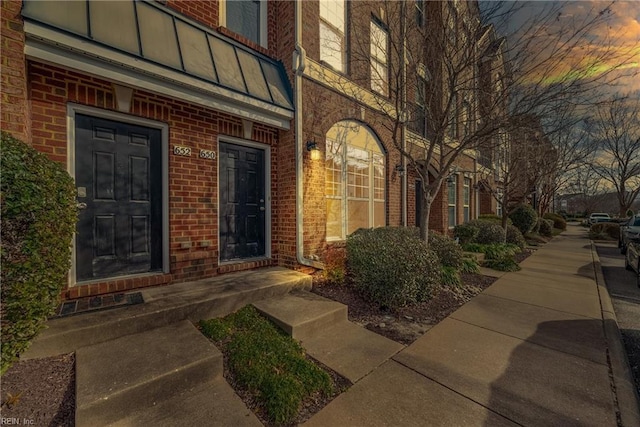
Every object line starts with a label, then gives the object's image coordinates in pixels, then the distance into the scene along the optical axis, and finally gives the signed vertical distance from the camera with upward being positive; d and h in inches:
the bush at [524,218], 548.1 -12.9
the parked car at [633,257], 255.6 -47.9
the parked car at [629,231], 377.4 -29.4
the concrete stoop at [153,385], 76.4 -51.6
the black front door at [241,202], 186.2 +8.6
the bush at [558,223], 905.5 -38.2
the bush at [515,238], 420.2 -40.9
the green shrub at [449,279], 202.8 -50.1
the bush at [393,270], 160.1 -35.8
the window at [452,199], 444.5 +22.3
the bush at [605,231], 654.5 -50.7
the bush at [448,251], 232.2 -33.8
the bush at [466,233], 378.6 -29.3
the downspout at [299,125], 195.5 +64.7
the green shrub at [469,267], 251.4 -51.1
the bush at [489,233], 380.2 -30.2
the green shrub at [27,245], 71.8 -8.4
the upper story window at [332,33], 231.8 +159.0
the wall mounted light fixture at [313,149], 205.1 +48.8
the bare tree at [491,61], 177.0 +107.2
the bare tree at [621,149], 584.7 +164.7
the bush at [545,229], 646.5 -41.4
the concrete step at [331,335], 108.7 -58.8
